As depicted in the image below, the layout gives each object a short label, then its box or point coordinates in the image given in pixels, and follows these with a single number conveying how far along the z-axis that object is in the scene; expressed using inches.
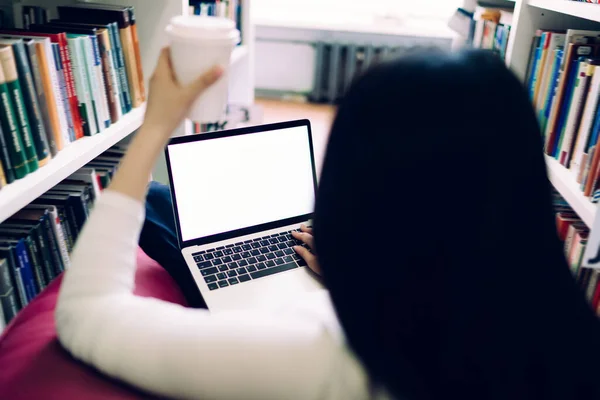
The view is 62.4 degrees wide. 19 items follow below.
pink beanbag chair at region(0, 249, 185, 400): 25.1
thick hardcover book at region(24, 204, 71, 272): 40.4
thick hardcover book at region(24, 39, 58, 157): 35.2
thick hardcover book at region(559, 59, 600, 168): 43.6
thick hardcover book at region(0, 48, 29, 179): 32.7
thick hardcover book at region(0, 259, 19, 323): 34.8
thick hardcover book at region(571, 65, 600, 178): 42.0
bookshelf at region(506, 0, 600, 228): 53.2
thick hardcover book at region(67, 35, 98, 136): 40.9
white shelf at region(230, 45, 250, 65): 83.4
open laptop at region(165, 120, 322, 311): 38.5
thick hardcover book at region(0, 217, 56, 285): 38.4
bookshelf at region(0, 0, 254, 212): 33.4
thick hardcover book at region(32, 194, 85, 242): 42.4
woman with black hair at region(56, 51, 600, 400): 19.0
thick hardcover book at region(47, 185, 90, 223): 43.4
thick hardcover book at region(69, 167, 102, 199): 45.8
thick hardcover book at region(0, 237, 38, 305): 36.4
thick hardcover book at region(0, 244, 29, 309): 35.7
